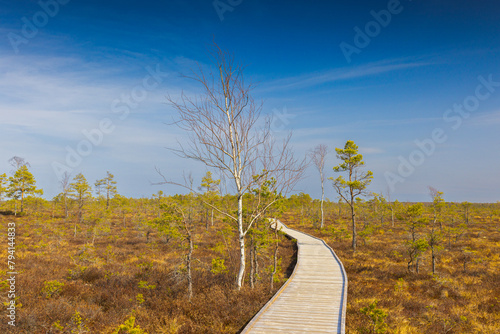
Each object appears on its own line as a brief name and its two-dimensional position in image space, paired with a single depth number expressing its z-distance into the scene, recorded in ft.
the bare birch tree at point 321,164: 146.52
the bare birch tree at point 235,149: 37.78
